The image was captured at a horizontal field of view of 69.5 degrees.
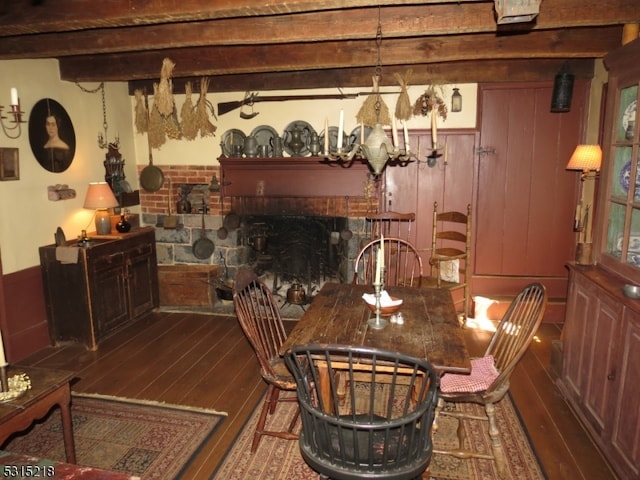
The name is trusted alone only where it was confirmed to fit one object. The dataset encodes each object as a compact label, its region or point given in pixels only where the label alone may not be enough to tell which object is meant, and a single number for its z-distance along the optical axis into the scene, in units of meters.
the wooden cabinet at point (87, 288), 3.91
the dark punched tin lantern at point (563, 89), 4.16
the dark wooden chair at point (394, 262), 4.74
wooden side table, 1.96
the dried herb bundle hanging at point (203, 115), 4.56
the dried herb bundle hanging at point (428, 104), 4.57
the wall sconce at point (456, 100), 4.54
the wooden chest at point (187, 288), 4.98
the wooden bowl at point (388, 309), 2.49
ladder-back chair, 4.25
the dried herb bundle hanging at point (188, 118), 4.64
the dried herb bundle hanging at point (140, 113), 4.89
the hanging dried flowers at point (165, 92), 3.67
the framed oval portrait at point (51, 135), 3.88
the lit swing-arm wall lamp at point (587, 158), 3.69
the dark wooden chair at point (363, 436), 1.73
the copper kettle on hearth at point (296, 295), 4.85
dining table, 2.16
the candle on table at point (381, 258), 2.31
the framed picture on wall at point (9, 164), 3.55
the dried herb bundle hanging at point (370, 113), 4.46
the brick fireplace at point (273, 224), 4.97
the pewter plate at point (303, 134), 4.86
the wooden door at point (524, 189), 4.54
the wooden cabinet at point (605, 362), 2.25
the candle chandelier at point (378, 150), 2.46
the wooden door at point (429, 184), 4.73
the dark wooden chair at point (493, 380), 2.29
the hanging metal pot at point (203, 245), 5.26
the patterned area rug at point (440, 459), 2.40
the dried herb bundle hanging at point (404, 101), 4.31
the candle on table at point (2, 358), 1.92
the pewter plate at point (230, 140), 5.04
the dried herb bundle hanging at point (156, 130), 4.73
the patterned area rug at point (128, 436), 2.52
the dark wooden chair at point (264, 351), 2.44
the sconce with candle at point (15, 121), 3.36
